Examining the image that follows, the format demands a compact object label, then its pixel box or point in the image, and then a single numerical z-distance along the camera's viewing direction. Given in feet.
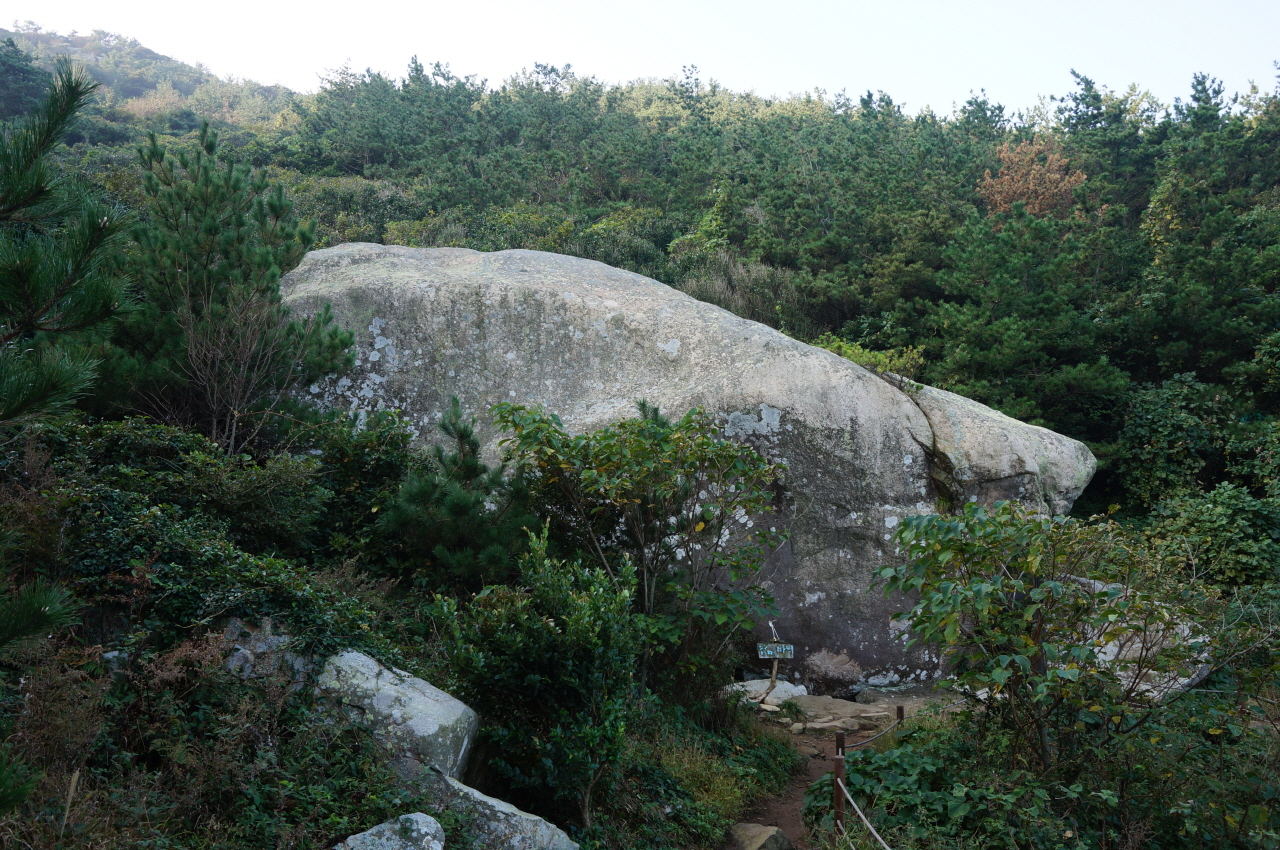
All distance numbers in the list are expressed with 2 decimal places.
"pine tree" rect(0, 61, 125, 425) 9.55
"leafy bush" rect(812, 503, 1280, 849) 14.84
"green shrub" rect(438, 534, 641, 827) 15.39
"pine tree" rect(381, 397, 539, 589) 21.49
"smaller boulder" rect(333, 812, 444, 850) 12.39
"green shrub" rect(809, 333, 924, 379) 42.92
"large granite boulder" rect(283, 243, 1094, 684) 31.45
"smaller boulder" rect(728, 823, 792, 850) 17.13
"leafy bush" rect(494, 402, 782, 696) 22.24
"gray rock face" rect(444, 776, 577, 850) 13.84
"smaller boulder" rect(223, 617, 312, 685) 14.76
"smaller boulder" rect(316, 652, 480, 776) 14.53
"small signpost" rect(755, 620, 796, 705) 25.96
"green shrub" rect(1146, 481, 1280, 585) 37.60
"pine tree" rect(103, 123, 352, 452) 26.16
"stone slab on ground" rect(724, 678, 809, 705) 28.55
